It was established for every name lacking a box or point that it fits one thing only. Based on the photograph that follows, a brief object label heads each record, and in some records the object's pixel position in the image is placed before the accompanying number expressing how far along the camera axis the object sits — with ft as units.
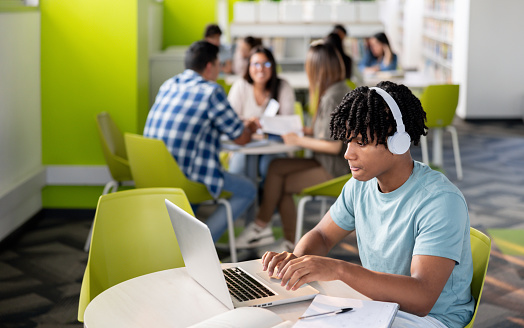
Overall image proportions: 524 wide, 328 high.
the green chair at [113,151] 14.24
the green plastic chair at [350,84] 18.28
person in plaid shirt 12.75
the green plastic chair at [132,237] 8.02
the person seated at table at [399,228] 5.85
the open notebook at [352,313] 5.27
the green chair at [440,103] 19.65
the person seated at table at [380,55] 29.91
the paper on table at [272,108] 15.47
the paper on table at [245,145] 13.82
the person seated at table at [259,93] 16.25
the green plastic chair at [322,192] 12.32
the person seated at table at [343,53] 20.95
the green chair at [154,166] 12.19
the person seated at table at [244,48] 23.62
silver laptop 5.64
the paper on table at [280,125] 14.15
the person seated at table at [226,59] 27.94
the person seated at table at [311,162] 13.41
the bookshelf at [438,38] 35.70
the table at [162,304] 5.66
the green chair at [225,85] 19.56
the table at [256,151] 13.58
